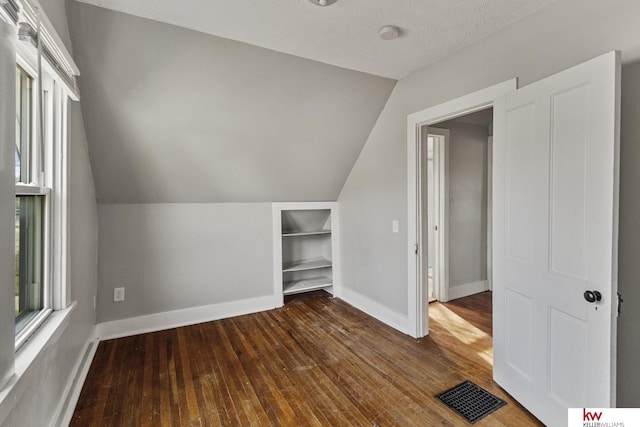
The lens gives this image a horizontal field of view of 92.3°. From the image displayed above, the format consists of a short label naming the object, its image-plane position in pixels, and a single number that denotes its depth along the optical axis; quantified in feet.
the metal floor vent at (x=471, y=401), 5.98
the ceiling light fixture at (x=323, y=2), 5.55
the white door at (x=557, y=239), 4.60
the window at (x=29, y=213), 4.84
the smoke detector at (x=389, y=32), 6.57
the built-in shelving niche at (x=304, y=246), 12.23
